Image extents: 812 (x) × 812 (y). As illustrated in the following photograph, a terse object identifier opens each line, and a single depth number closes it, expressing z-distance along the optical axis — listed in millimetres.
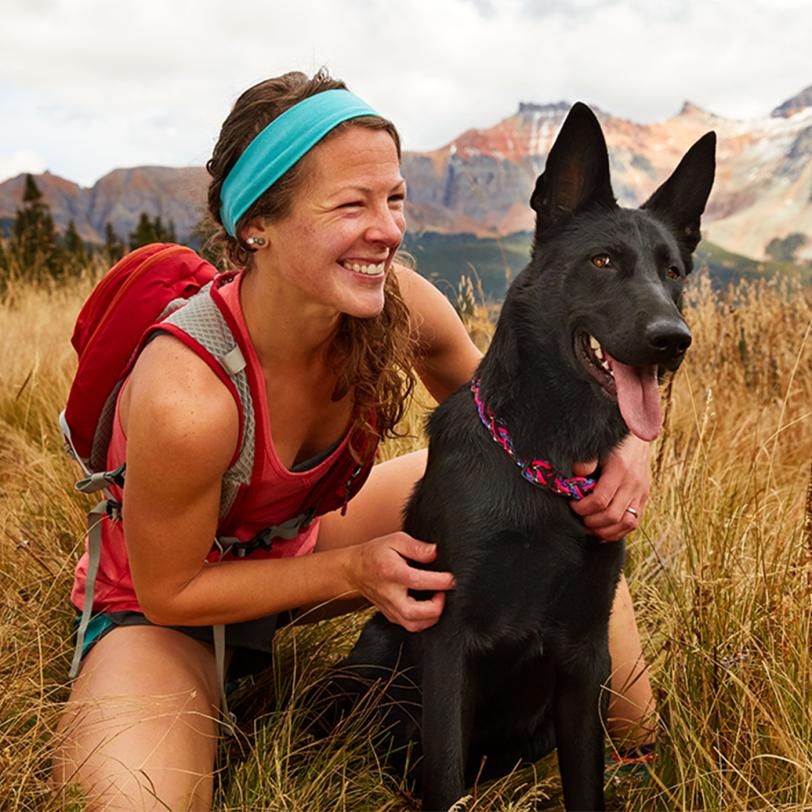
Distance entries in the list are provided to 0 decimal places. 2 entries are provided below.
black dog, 1719
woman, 1811
